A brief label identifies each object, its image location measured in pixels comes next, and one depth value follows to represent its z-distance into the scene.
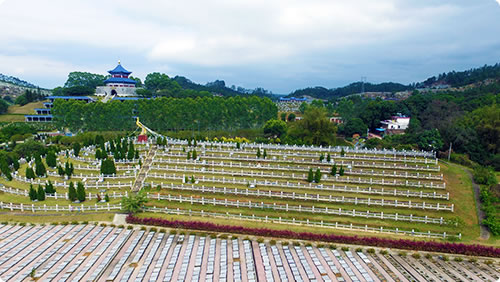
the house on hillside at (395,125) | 84.94
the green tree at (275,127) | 72.88
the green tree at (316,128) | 60.69
